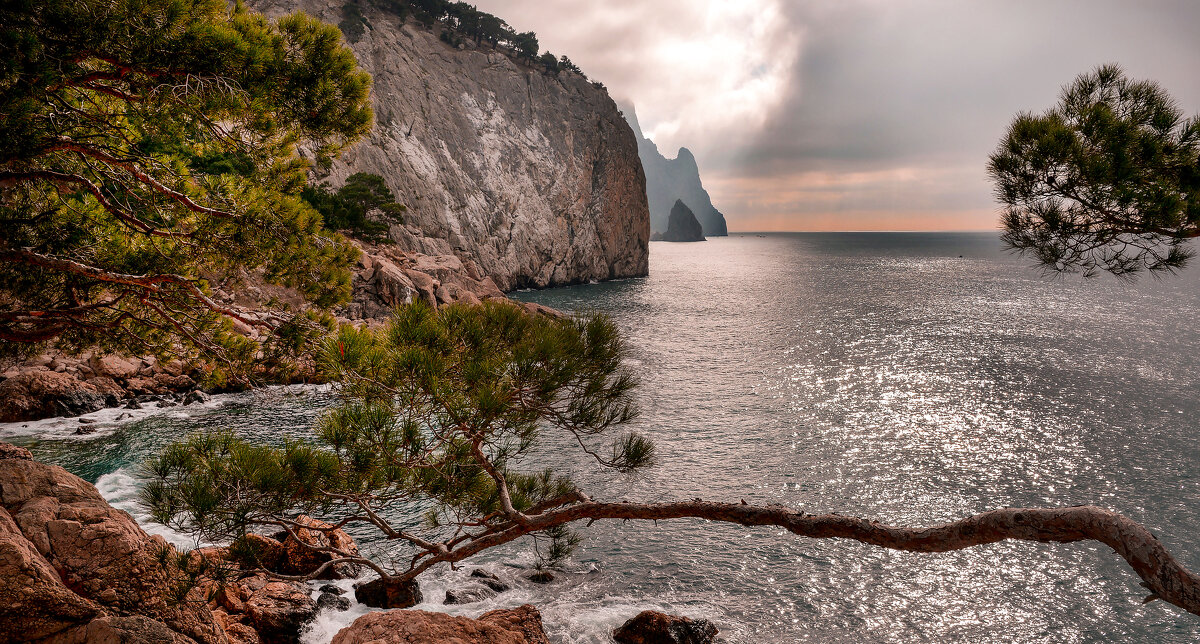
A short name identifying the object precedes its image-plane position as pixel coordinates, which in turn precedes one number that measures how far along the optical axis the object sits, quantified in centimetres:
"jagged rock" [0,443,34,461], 605
